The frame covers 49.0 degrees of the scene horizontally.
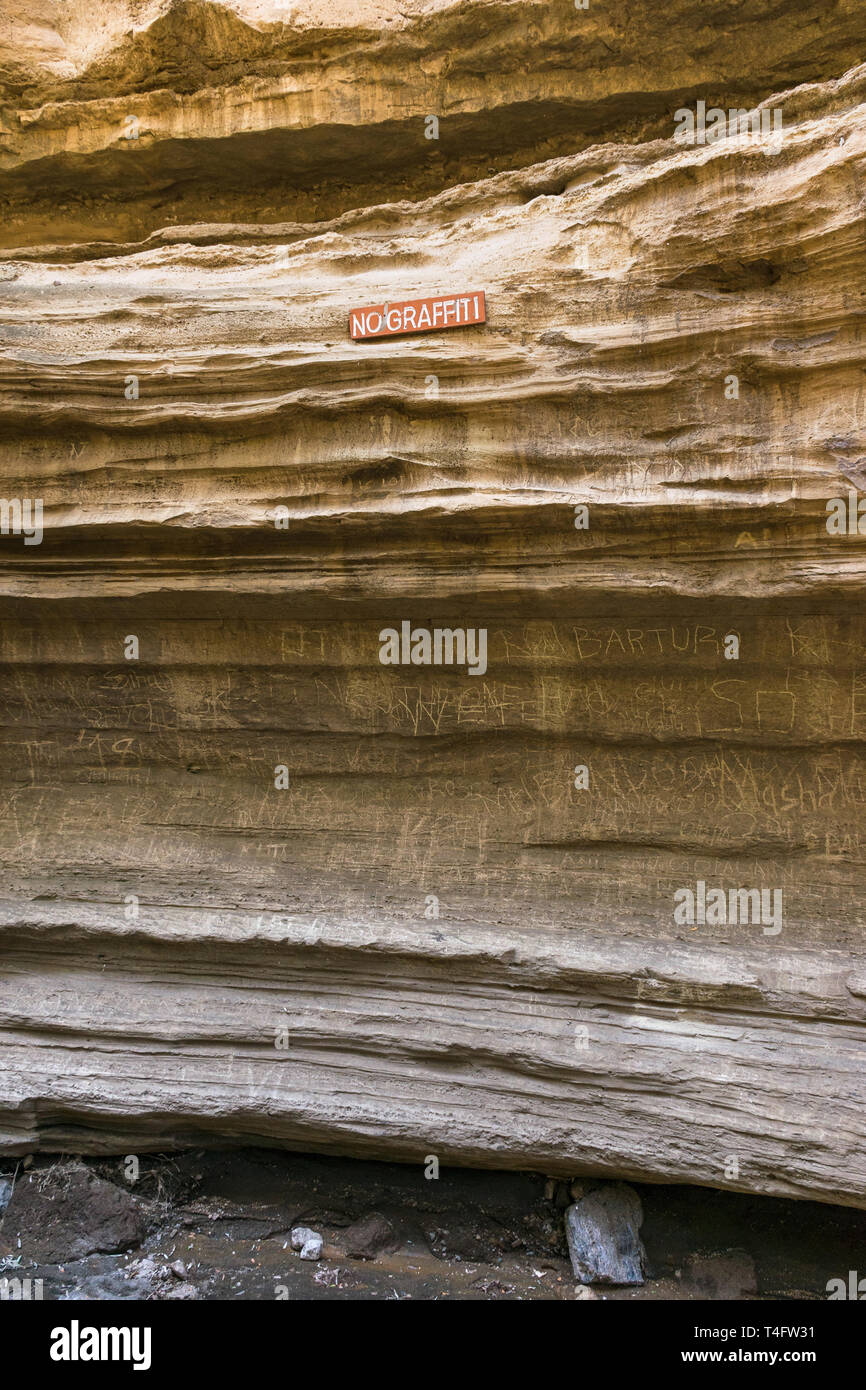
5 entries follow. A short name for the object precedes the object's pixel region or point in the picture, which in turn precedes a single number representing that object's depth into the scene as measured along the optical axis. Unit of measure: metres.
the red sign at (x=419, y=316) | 4.54
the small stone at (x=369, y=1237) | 4.16
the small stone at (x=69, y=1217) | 4.16
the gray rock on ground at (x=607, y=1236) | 3.96
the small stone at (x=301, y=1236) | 4.21
